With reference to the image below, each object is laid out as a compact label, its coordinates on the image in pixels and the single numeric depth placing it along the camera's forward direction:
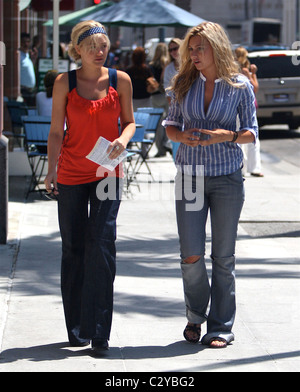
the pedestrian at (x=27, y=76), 15.72
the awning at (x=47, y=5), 17.70
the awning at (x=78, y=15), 19.42
